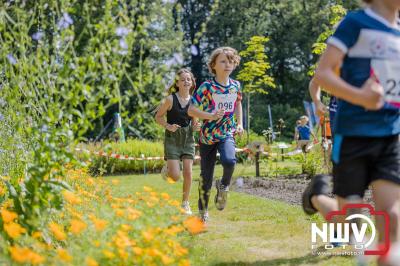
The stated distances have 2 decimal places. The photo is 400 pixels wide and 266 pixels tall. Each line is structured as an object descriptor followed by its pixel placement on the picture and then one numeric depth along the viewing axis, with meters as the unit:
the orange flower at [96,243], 6.17
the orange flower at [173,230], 6.96
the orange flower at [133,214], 6.98
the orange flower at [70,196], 7.44
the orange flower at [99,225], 6.31
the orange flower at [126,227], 6.73
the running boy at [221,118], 11.81
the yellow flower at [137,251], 6.04
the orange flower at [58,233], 6.17
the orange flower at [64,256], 5.44
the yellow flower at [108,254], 5.89
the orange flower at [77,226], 6.03
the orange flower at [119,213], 7.08
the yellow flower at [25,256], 5.33
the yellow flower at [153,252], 6.17
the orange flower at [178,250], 6.67
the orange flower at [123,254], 6.11
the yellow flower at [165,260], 6.02
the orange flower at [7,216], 6.66
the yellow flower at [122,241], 6.22
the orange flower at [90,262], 5.42
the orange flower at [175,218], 7.37
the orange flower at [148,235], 6.30
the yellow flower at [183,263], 6.62
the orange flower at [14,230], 6.13
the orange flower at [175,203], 8.03
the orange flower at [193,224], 7.13
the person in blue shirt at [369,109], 5.70
